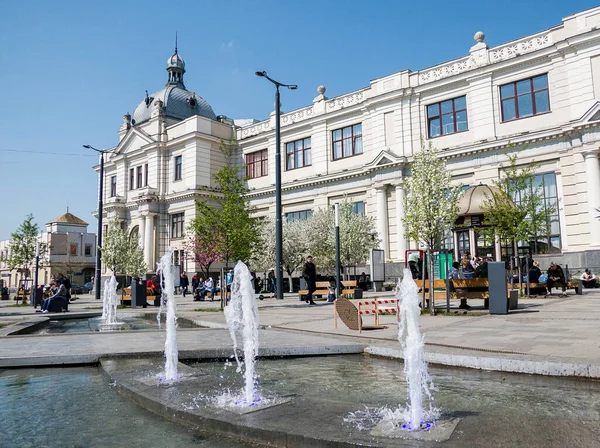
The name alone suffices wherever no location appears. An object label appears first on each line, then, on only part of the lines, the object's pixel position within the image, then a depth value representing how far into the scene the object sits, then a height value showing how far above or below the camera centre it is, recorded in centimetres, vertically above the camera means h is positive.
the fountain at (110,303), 1591 -92
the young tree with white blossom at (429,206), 1455 +189
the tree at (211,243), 1883 +120
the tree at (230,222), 1867 +198
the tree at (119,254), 3769 +167
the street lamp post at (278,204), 2144 +309
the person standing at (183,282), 3564 -60
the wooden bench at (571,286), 1945 -84
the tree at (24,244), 3188 +223
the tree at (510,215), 1972 +215
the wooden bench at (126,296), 2422 -106
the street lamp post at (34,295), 2341 -86
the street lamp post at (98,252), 3262 +162
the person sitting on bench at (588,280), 2352 -74
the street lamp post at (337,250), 1962 +85
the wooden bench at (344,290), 2185 -89
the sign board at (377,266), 2770 +20
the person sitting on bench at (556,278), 1964 -51
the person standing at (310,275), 2047 -16
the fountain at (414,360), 385 -82
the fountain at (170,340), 604 -89
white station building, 2616 +905
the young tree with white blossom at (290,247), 3388 +172
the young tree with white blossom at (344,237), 3097 +218
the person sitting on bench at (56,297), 1975 -83
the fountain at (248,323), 484 -59
